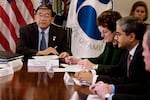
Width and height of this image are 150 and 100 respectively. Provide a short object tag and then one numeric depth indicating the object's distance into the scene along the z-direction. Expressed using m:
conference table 2.09
